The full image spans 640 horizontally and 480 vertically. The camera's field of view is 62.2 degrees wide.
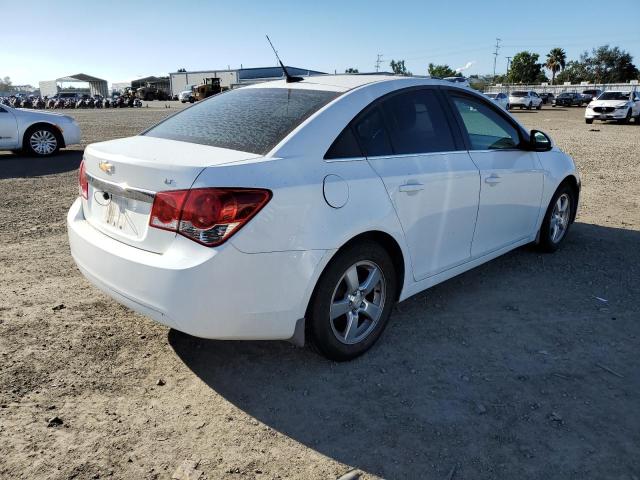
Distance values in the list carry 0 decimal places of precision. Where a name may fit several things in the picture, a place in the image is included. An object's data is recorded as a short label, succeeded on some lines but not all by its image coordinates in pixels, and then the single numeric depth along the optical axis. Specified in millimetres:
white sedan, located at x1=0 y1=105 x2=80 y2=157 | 11383
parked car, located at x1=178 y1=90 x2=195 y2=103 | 55216
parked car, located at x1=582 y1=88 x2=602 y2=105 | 51322
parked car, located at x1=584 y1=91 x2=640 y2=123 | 25141
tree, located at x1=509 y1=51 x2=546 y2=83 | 101938
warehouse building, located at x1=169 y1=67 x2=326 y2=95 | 62247
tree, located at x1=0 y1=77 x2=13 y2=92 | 161200
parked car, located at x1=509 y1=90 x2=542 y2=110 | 40219
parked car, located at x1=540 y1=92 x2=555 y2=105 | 54344
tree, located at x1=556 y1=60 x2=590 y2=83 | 105188
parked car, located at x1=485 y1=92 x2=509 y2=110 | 34956
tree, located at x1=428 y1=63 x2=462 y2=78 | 88644
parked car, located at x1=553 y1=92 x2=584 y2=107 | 49406
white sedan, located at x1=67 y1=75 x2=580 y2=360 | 2561
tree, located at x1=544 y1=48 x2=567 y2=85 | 103562
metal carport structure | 92500
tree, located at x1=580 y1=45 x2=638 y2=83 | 99188
